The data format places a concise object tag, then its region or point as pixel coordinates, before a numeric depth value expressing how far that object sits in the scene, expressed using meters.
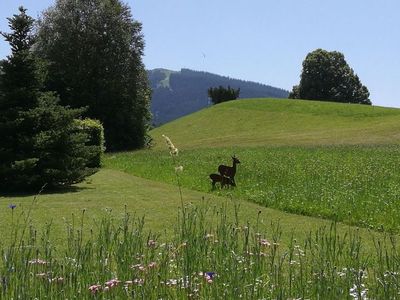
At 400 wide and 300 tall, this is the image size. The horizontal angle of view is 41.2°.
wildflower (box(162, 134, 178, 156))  5.73
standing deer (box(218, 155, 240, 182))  20.44
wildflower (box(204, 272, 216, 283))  4.92
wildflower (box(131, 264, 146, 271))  5.53
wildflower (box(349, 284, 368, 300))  4.82
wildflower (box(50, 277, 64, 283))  5.30
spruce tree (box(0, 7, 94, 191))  20.59
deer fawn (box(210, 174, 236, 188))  20.39
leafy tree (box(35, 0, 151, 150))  50.75
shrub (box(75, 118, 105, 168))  31.58
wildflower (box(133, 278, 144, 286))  5.19
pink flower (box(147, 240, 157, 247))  6.43
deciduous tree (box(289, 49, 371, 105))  114.94
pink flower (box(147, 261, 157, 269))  5.62
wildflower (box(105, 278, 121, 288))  5.02
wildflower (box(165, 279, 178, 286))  5.40
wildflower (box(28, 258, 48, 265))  5.89
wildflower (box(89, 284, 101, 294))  4.89
